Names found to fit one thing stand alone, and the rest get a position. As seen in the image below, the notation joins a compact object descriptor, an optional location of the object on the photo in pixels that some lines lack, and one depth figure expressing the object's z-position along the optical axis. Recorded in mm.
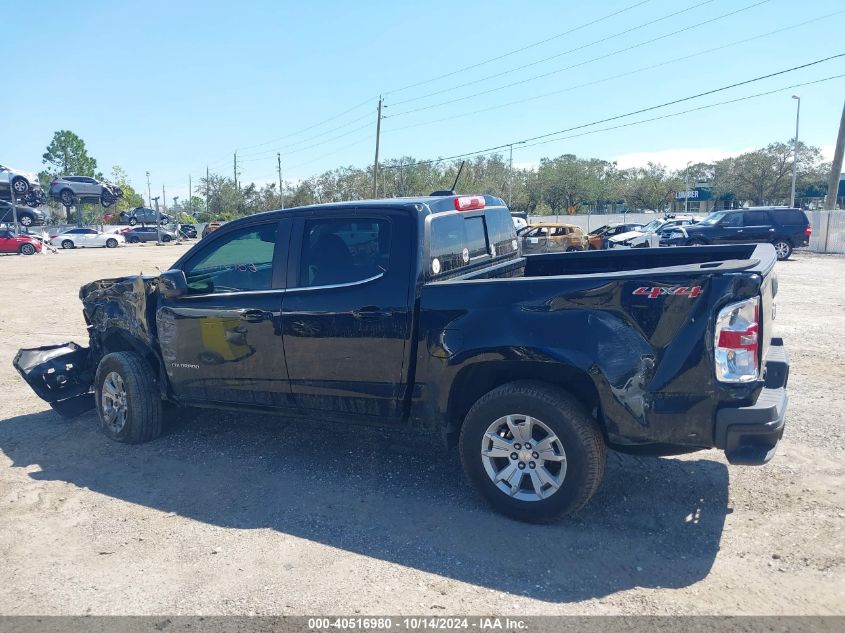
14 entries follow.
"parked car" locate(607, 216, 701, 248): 27186
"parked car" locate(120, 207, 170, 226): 58044
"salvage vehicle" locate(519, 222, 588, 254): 23797
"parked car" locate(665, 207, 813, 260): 23938
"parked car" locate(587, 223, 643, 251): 26503
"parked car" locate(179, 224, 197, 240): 56950
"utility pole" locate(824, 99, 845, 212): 29266
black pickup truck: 3355
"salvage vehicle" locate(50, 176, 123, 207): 39562
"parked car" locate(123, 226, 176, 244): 52688
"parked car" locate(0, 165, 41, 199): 32969
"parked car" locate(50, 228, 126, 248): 44625
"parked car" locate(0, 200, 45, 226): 39966
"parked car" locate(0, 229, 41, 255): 35750
